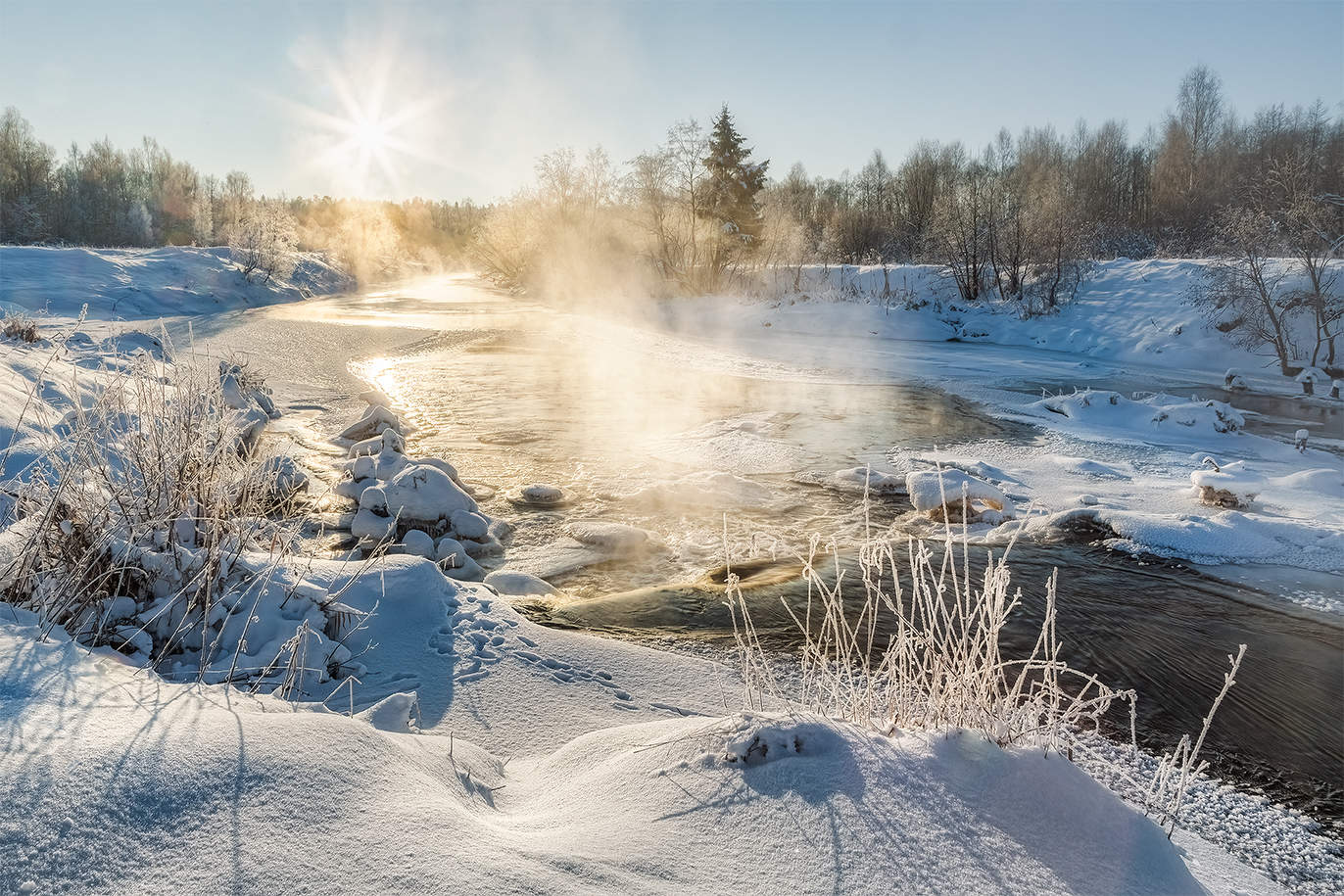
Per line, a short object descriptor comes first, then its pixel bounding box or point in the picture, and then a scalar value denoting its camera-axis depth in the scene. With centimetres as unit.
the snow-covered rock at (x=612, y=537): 635
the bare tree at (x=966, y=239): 2452
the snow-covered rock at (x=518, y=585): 533
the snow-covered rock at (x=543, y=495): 750
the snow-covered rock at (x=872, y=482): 800
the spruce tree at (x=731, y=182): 3212
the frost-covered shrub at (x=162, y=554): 316
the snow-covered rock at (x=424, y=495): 637
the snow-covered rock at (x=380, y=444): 815
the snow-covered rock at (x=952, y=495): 710
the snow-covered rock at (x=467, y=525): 626
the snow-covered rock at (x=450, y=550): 561
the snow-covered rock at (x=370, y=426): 969
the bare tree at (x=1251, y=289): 1472
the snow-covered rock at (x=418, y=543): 578
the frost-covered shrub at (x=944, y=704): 230
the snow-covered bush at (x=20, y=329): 973
